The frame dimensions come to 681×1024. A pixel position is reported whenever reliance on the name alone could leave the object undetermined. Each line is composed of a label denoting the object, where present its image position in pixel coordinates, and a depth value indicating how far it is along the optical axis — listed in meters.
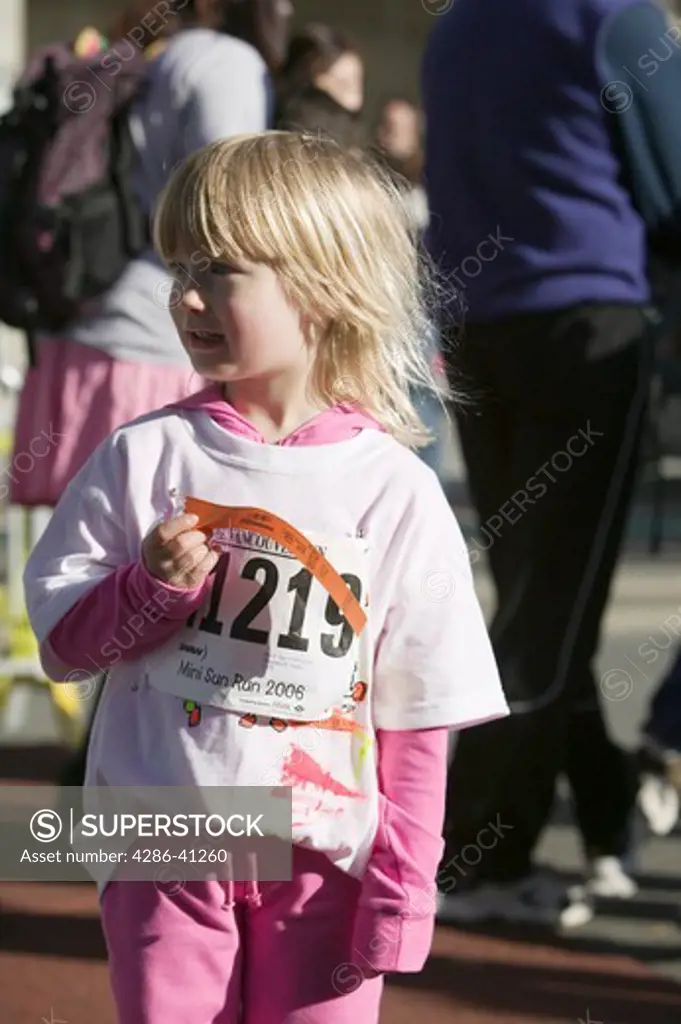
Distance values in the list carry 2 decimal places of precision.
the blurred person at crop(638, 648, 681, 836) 9.05
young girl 5.03
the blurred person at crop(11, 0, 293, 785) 9.49
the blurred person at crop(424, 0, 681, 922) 8.81
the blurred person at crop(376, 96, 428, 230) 17.37
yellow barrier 12.30
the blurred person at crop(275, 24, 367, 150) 9.77
